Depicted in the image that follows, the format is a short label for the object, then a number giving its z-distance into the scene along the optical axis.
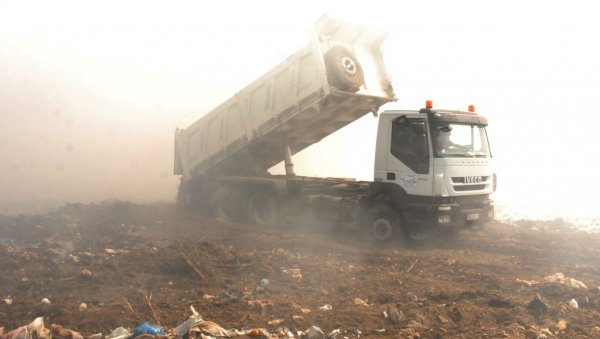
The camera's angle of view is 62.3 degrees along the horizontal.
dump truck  8.53
